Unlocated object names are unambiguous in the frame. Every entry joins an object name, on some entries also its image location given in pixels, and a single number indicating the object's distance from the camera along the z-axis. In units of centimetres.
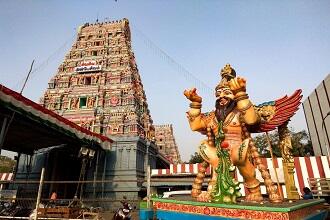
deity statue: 470
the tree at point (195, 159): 3712
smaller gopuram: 5132
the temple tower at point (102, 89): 2031
